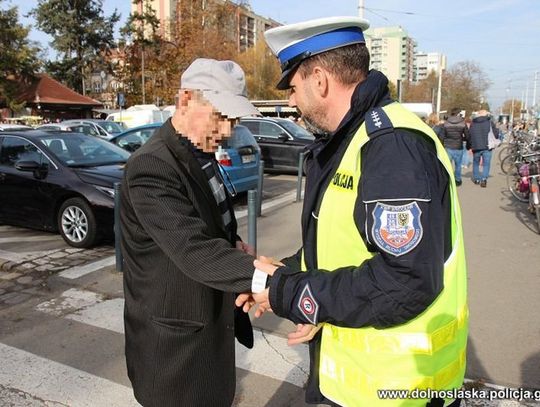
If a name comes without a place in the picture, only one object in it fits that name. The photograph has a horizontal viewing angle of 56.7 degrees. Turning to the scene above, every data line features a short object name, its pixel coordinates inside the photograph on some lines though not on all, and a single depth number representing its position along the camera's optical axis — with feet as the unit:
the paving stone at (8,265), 19.00
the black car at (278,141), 47.44
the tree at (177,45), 141.08
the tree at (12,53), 139.44
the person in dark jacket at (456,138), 40.91
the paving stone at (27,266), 18.99
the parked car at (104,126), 73.72
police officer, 4.35
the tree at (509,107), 333.01
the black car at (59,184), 21.70
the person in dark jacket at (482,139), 41.11
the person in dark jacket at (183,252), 5.70
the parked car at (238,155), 32.50
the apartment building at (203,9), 147.33
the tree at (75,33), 177.58
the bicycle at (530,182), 25.18
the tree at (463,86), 183.21
